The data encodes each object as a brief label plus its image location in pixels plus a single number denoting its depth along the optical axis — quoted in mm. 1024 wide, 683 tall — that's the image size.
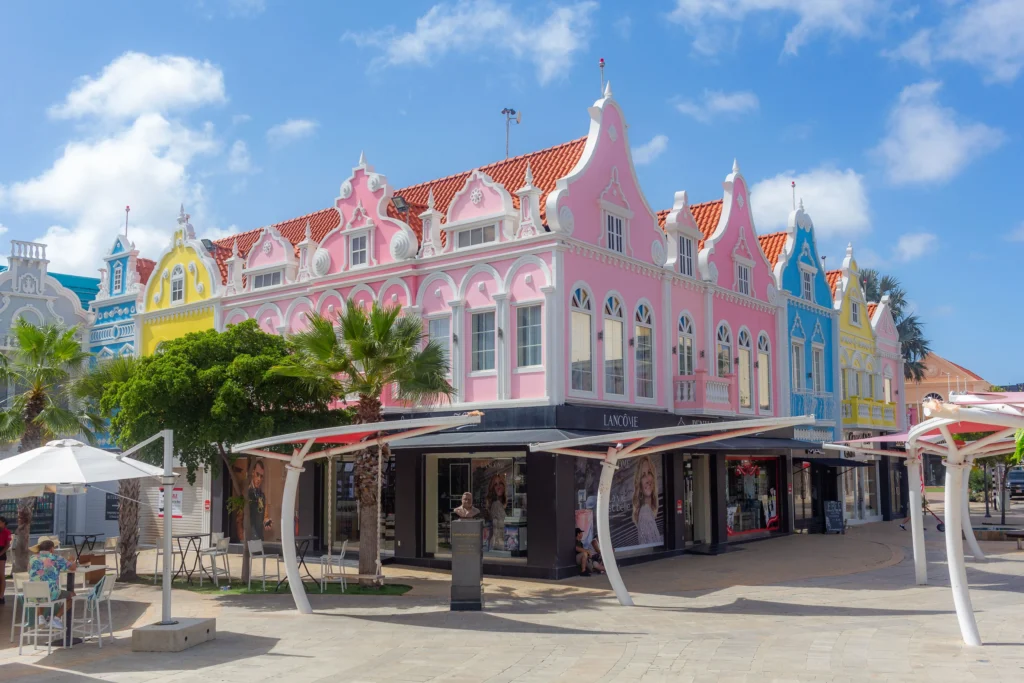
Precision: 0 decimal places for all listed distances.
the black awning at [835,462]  30119
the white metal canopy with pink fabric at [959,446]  8781
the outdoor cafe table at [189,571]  19156
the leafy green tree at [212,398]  17203
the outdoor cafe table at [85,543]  23681
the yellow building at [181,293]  27531
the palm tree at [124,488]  19688
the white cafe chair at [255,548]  18223
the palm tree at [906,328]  60125
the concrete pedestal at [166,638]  11742
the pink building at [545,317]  19906
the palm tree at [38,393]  19969
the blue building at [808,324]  30250
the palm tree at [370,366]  17641
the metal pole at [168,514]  11905
